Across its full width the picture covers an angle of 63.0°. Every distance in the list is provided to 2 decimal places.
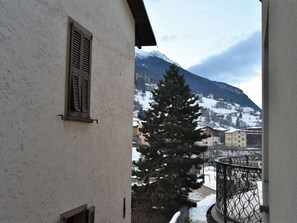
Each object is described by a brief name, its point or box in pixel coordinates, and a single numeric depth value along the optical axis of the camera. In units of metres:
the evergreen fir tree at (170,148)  15.36
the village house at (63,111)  2.44
